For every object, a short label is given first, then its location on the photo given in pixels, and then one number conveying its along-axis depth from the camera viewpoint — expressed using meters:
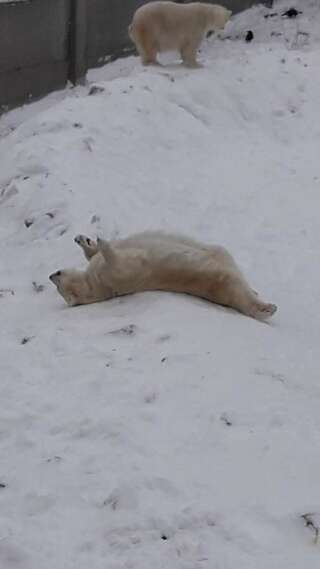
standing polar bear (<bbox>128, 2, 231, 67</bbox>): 21.62
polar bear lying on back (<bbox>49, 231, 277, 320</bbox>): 11.40
